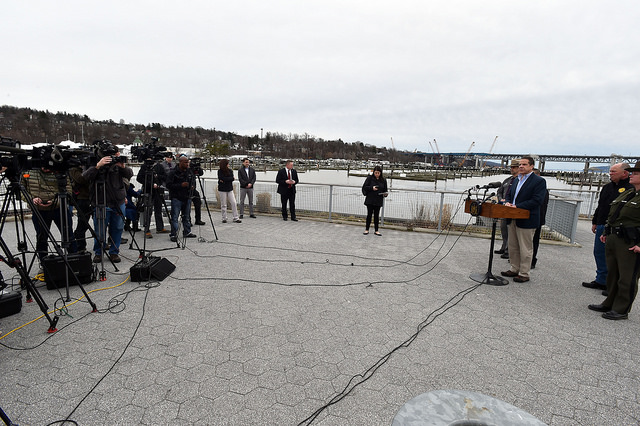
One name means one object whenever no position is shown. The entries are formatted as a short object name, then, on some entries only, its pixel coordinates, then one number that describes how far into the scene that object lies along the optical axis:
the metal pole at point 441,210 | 8.66
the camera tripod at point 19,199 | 3.19
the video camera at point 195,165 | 7.33
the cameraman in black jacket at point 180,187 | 7.33
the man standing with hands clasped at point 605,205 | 4.93
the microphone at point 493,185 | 4.79
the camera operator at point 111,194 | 4.84
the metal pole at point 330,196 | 9.85
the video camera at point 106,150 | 4.73
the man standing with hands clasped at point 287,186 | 9.85
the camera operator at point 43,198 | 4.75
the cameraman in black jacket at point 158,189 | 7.18
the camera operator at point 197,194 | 7.36
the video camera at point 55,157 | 3.66
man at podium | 4.86
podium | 4.75
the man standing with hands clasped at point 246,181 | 9.68
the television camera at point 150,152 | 5.60
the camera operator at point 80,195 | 5.43
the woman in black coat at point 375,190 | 8.09
